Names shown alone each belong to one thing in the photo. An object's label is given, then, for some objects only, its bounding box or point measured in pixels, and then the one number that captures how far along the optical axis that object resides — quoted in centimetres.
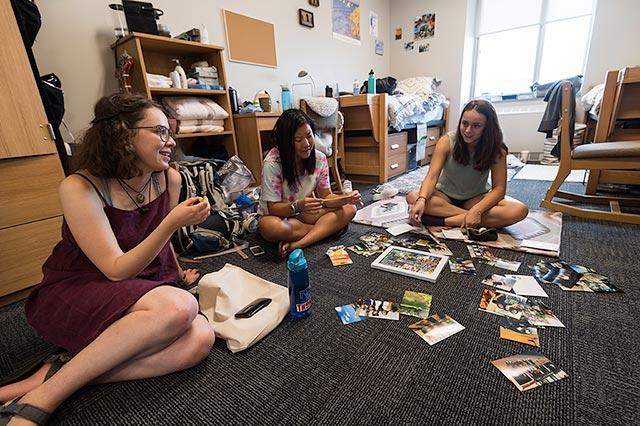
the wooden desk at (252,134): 225
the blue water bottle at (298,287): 100
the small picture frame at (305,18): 312
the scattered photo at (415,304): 106
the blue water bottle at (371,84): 308
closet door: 117
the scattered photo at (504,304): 103
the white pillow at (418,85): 418
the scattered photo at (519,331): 90
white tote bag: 95
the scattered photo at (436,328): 94
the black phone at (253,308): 102
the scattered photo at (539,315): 97
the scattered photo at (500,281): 118
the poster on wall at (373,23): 417
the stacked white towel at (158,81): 182
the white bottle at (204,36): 212
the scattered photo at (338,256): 145
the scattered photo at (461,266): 130
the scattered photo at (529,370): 77
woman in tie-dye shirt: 150
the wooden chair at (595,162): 170
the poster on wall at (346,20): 355
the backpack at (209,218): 165
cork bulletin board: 254
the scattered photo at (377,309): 106
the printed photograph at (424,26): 434
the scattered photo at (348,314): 104
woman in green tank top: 160
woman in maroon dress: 75
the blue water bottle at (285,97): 274
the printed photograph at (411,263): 128
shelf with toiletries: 181
